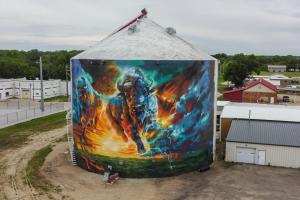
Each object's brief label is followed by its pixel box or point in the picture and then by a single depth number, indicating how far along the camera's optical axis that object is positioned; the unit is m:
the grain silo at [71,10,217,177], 20.34
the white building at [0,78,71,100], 58.32
